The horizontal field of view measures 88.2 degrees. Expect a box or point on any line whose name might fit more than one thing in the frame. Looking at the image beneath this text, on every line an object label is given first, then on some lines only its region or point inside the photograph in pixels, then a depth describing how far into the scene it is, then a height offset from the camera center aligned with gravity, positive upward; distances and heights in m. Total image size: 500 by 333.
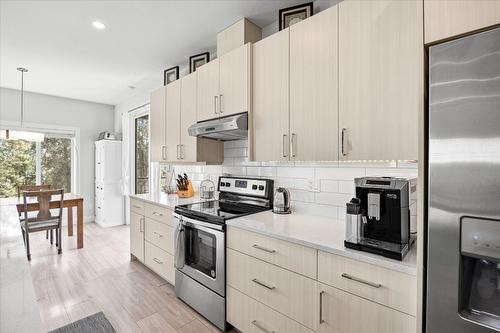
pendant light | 3.49 +0.42
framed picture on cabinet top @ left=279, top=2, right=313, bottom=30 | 1.99 +1.19
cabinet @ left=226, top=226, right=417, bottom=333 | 1.15 -0.70
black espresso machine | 1.25 -0.27
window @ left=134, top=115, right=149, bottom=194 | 4.72 +0.20
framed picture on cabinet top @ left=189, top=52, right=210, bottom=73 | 2.94 +1.22
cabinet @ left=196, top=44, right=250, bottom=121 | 2.17 +0.72
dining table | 3.52 -0.55
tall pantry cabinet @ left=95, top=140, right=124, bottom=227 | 4.92 -0.37
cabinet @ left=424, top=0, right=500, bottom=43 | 0.84 +0.51
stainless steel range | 1.95 -0.66
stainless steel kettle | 2.13 -0.32
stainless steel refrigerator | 0.83 -0.08
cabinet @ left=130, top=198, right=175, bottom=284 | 2.56 -0.80
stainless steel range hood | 2.13 +0.32
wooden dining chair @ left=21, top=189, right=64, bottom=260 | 3.32 -0.72
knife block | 3.09 -0.35
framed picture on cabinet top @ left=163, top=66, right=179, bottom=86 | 3.40 +1.21
